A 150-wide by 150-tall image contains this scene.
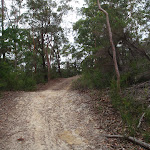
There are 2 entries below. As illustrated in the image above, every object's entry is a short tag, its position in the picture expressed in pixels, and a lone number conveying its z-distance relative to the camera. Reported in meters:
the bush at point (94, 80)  9.41
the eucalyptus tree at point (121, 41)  8.98
